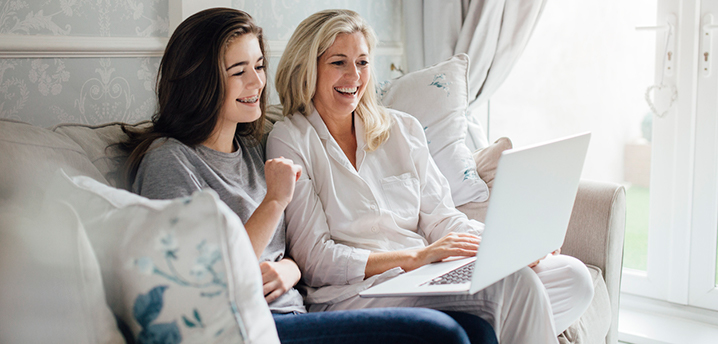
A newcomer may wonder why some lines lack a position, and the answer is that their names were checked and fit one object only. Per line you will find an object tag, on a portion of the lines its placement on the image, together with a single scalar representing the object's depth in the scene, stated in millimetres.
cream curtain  2338
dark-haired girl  1121
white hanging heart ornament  2172
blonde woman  1195
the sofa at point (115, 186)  945
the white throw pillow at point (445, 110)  1818
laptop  959
